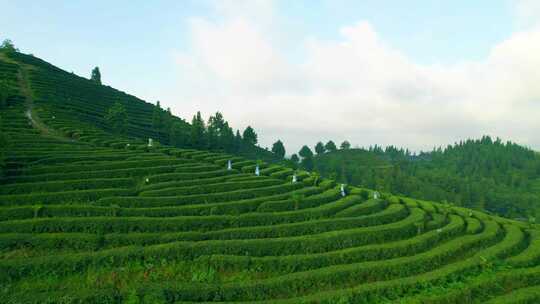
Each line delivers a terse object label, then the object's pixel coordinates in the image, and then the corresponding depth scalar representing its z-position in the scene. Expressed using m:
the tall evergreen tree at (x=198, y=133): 65.34
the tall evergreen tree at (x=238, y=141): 83.51
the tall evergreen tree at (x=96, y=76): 111.31
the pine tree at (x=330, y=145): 137.88
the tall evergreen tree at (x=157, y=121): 68.81
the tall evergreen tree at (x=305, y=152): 112.88
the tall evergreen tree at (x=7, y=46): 99.25
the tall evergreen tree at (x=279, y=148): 101.02
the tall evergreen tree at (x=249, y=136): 91.31
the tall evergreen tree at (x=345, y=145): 146.38
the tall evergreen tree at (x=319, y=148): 135.75
